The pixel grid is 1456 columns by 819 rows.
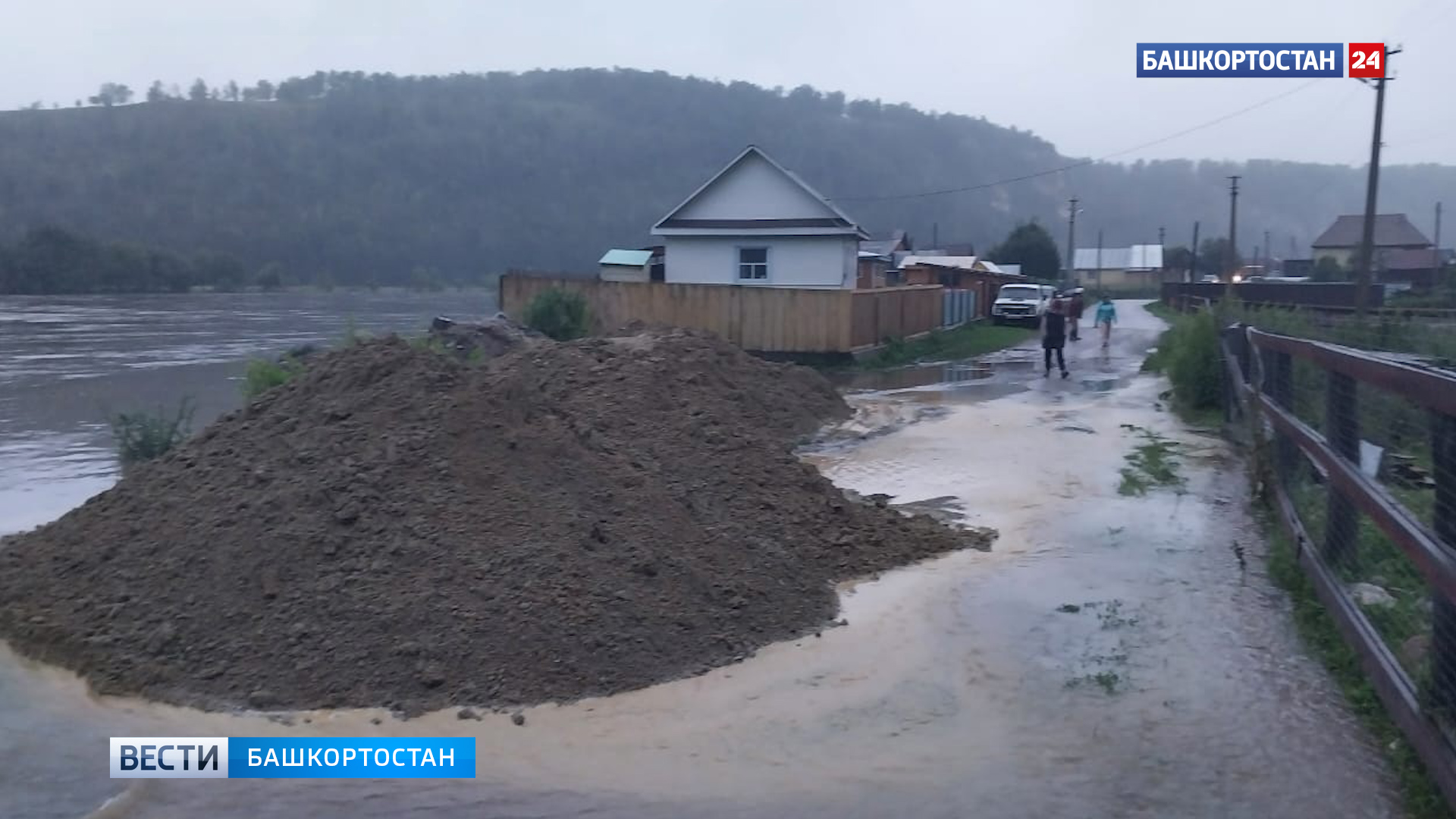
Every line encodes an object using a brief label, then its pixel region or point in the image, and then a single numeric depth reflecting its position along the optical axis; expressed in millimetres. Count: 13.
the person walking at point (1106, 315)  33875
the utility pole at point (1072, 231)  79062
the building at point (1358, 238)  67062
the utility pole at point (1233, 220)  57706
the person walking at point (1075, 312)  38662
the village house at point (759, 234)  33188
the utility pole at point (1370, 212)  30406
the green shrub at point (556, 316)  26297
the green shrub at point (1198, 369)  18922
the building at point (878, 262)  40469
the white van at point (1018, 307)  47188
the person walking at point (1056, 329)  25094
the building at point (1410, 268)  46509
